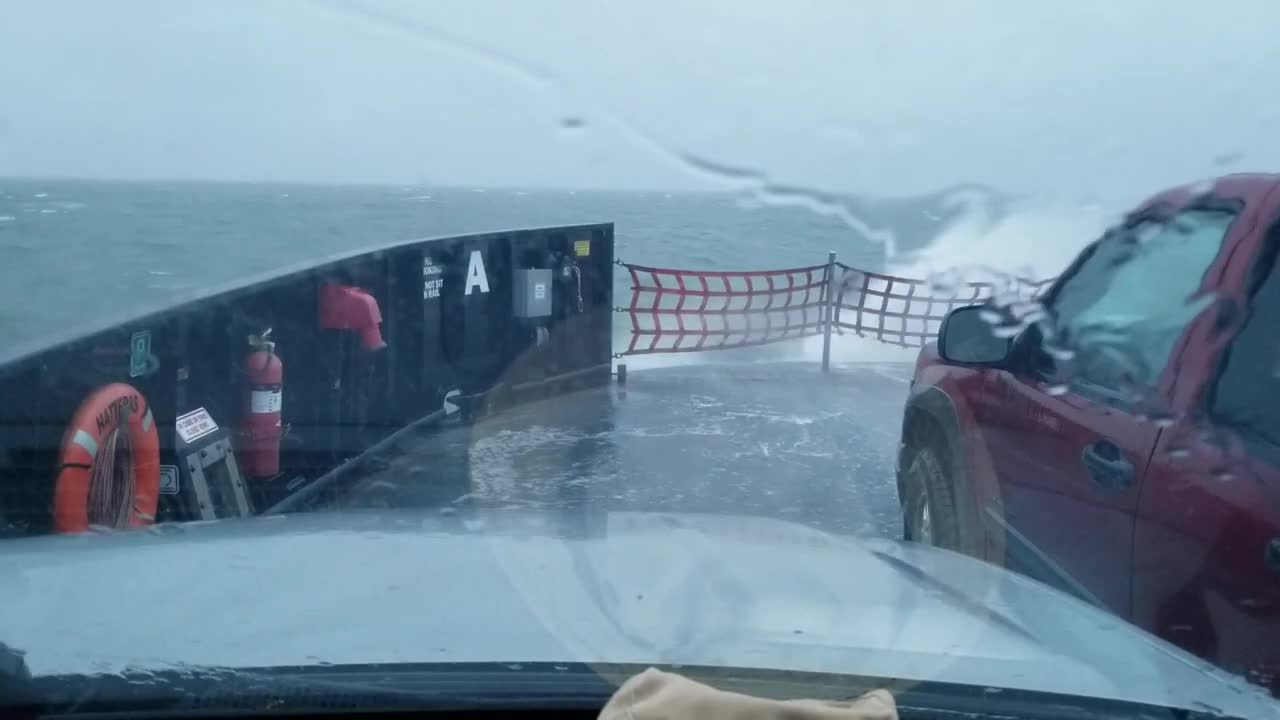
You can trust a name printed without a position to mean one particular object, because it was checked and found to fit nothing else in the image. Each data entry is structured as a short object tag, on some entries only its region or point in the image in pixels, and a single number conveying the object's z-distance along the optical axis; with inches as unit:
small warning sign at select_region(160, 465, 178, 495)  229.3
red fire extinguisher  257.3
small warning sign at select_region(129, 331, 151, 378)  219.1
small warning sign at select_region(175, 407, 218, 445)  233.2
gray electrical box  383.6
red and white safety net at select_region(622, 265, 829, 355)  394.6
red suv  116.7
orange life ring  198.1
